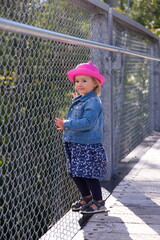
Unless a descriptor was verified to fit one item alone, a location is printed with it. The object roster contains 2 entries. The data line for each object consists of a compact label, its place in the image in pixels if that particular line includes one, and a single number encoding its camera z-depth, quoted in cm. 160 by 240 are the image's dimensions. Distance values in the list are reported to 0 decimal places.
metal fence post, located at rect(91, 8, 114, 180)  435
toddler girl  339
